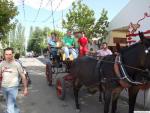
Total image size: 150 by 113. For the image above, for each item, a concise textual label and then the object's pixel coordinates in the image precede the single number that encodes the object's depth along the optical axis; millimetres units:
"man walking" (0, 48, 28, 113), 2905
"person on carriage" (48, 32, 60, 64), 5364
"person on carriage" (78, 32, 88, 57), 4744
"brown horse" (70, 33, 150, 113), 2818
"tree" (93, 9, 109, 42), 9146
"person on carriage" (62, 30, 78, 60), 4700
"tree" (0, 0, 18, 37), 9316
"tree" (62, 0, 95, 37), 10608
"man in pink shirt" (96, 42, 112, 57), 4652
